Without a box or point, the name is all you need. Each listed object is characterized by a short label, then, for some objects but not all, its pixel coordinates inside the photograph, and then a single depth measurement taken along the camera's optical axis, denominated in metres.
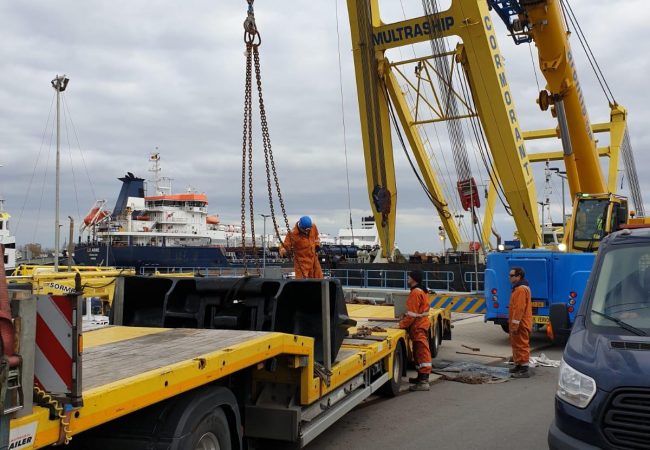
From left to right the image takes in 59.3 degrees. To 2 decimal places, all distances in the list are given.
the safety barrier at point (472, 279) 20.11
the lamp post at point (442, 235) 35.09
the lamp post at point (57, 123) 24.17
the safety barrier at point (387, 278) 20.54
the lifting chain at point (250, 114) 6.42
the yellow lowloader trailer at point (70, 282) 10.98
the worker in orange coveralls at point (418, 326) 7.74
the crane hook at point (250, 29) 6.41
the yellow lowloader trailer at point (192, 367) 2.47
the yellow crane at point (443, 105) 17.75
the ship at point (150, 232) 47.25
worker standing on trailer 8.15
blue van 3.31
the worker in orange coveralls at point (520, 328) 8.41
